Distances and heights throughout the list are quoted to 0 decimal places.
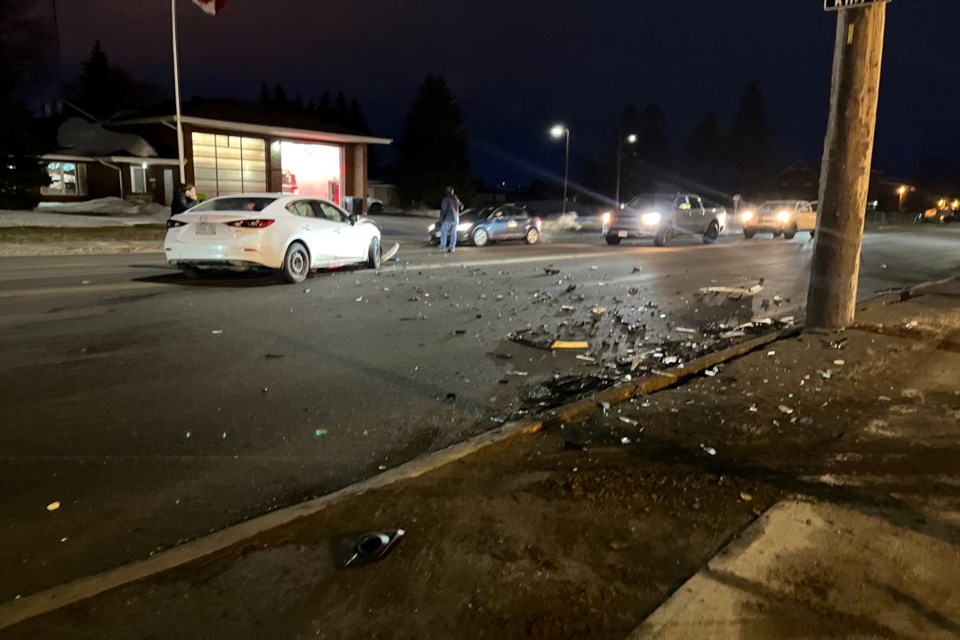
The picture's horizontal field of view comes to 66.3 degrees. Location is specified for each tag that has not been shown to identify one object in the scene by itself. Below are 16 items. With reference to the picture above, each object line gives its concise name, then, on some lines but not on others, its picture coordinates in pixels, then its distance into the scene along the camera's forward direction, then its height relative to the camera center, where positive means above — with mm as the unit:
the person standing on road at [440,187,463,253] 20047 -47
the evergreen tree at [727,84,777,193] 90625 +9279
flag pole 24094 +4405
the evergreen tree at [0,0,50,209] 28688 +2556
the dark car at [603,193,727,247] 23828 +24
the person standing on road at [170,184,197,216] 16453 +202
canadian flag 23578 +6525
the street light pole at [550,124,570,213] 37938 +4466
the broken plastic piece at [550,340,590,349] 8336 -1439
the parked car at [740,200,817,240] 30672 +109
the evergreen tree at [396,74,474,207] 58344 +5330
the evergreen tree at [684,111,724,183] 93438 +8801
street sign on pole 7543 +2268
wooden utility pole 7785 +635
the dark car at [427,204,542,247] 23125 -316
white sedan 11805 -393
